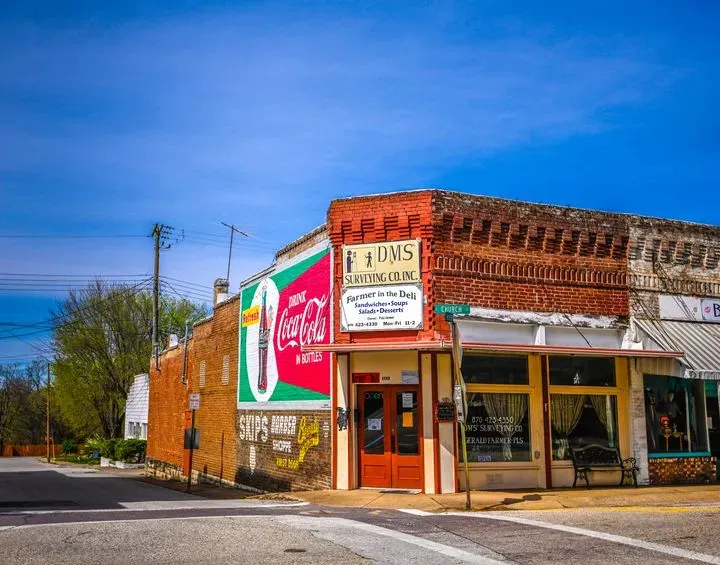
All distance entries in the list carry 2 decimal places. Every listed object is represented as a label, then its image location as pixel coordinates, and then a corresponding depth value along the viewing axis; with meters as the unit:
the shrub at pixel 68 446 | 65.38
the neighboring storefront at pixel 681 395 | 17.75
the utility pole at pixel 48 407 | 59.80
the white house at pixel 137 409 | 44.06
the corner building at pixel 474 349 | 15.98
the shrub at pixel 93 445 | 52.78
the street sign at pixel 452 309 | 13.77
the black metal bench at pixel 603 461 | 17.16
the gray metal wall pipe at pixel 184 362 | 30.67
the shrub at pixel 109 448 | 46.25
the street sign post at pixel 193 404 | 22.50
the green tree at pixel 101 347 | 53.34
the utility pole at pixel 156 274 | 42.17
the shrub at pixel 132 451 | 43.34
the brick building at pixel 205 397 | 24.94
